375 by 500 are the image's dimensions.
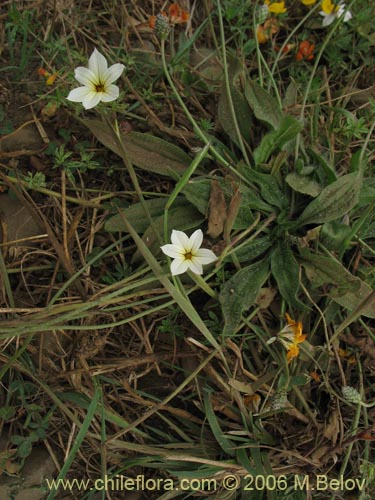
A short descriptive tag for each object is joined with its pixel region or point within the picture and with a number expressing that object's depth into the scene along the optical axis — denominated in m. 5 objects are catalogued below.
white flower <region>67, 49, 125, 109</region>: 0.34
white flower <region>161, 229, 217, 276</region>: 0.34
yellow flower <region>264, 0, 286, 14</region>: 0.44
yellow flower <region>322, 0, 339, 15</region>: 0.45
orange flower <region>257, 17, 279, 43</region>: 0.45
